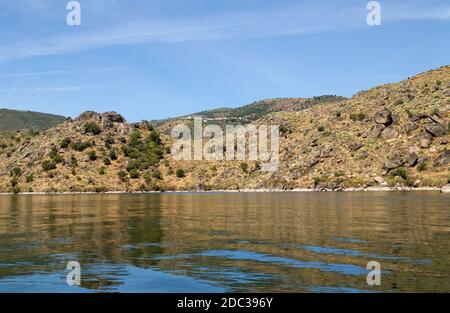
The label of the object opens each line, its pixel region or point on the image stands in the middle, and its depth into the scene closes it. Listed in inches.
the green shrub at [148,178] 6618.1
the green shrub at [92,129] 7824.8
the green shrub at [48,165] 6692.9
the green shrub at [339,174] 5378.9
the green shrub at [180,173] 6806.1
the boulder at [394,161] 5083.7
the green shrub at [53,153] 7033.5
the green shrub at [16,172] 6752.0
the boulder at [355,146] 5794.3
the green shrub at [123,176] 6682.6
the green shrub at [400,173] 4872.0
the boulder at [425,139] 5201.8
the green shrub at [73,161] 6827.8
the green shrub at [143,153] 7096.5
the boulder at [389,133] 5649.6
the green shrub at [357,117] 6481.3
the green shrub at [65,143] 7308.1
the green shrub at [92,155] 7019.7
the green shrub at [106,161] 7022.1
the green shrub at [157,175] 6806.1
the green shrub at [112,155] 7180.1
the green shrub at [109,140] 7661.4
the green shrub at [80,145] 7242.6
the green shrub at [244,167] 6353.3
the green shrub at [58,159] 6845.5
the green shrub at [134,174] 6781.5
